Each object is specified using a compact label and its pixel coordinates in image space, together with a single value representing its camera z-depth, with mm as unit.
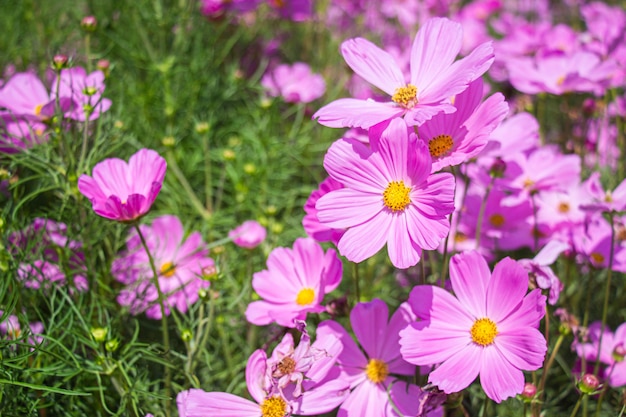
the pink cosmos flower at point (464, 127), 734
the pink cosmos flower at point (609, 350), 822
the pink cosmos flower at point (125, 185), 752
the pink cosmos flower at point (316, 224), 772
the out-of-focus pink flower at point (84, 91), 815
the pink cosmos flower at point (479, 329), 723
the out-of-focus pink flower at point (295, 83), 1106
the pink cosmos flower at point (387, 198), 729
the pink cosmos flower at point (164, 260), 874
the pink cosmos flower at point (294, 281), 789
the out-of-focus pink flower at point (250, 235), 870
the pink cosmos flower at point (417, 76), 732
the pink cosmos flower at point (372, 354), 772
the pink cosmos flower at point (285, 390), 738
